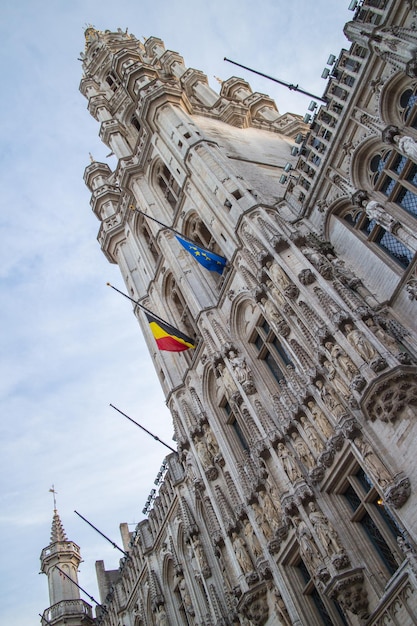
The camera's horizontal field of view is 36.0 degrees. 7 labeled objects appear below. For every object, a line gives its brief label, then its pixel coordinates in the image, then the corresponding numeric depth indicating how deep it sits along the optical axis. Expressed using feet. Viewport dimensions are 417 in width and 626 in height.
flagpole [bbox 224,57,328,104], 83.05
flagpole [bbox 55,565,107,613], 130.80
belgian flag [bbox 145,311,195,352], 94.03
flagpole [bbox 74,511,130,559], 122.42
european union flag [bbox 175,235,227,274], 89.20
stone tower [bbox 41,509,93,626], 144.66
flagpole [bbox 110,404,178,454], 101.08
